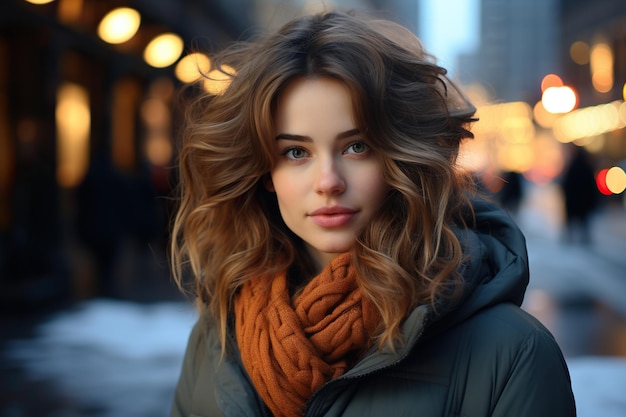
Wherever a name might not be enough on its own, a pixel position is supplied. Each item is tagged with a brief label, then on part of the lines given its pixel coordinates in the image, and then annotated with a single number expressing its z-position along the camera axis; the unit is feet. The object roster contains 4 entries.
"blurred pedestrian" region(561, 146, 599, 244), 60.34
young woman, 6.81
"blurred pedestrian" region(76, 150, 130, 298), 40.11
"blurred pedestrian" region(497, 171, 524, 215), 81.56
